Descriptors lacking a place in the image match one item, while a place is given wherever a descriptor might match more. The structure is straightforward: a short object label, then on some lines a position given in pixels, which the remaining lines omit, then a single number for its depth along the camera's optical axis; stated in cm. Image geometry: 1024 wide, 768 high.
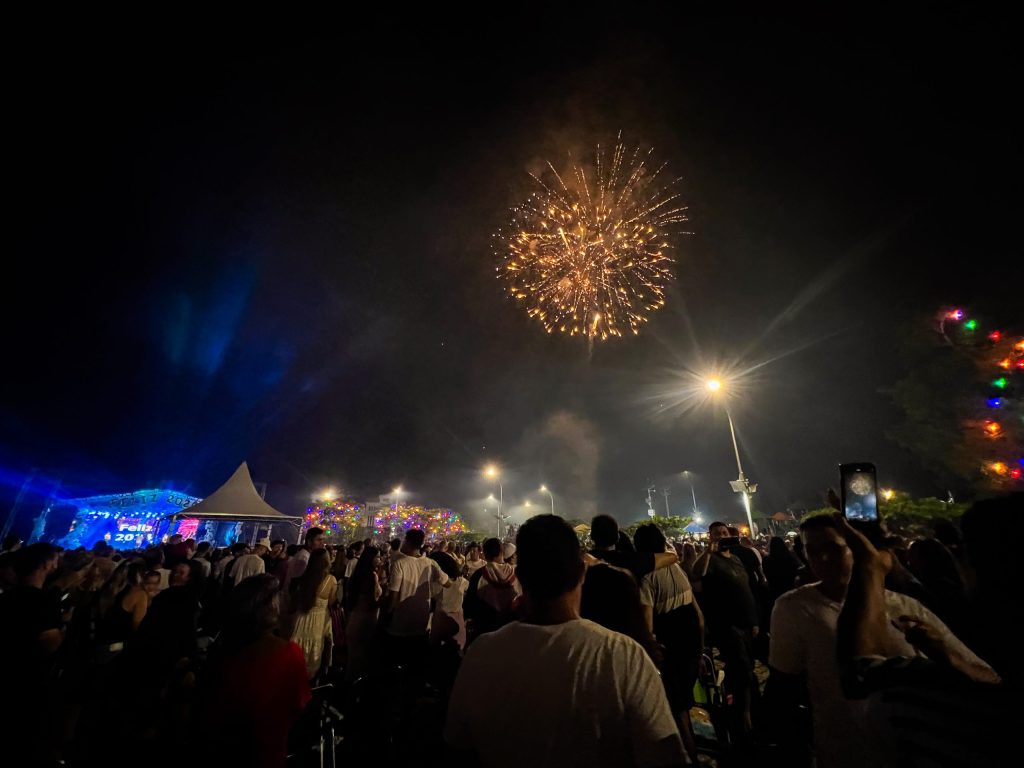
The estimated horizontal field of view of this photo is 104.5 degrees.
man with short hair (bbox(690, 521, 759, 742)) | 572
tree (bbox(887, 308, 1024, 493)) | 2100
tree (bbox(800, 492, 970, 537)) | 1806
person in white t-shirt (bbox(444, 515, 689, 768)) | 161
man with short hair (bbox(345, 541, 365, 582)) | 1043
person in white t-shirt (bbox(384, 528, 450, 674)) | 677
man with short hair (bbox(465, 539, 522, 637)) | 614
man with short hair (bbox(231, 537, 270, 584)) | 898
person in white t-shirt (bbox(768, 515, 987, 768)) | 258
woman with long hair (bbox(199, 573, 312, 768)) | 275
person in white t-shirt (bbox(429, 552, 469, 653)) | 721
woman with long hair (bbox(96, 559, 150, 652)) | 541
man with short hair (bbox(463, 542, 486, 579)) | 1099
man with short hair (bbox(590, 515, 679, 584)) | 457
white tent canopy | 1860
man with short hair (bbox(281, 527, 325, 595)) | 862
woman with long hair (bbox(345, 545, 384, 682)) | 686
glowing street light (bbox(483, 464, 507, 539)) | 3397
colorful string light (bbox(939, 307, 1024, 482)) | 2086
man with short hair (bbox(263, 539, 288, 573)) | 1036
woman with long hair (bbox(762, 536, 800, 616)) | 755
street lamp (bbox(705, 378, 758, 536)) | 1655
